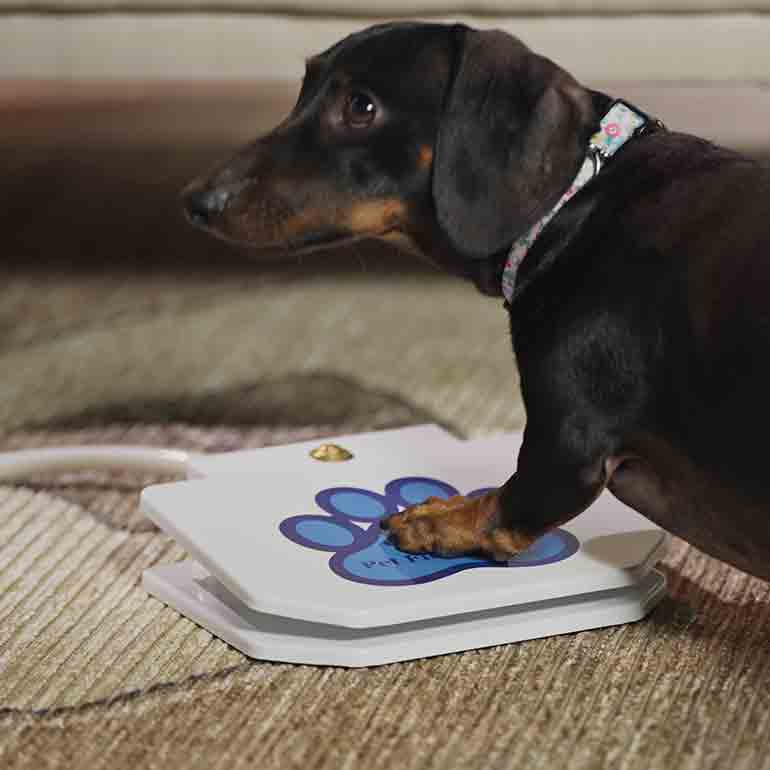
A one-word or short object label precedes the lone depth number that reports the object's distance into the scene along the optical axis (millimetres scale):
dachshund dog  1456
